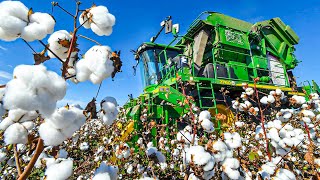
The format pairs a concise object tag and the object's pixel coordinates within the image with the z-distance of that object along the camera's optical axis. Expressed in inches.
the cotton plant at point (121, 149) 63.1
